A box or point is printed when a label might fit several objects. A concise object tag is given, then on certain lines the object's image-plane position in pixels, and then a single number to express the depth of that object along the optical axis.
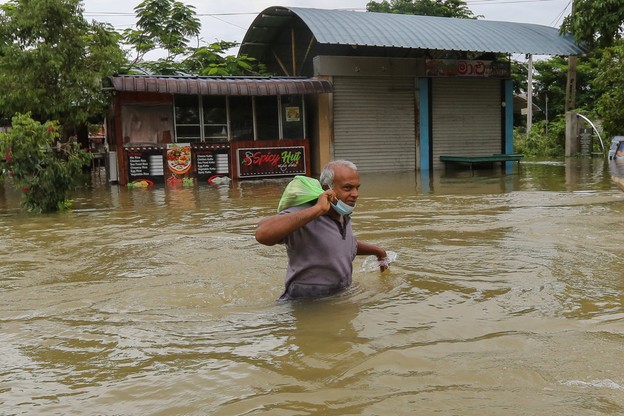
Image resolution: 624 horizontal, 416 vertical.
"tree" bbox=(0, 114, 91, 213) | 10.93
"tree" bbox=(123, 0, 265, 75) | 22.64
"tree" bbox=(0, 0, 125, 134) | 15.59
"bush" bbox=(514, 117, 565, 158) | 27.17
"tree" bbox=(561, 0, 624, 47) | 21.09
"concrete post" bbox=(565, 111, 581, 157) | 24.86
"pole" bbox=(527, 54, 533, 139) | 27.91
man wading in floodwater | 3.94
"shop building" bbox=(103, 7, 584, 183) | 17.77
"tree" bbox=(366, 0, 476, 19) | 35.64
